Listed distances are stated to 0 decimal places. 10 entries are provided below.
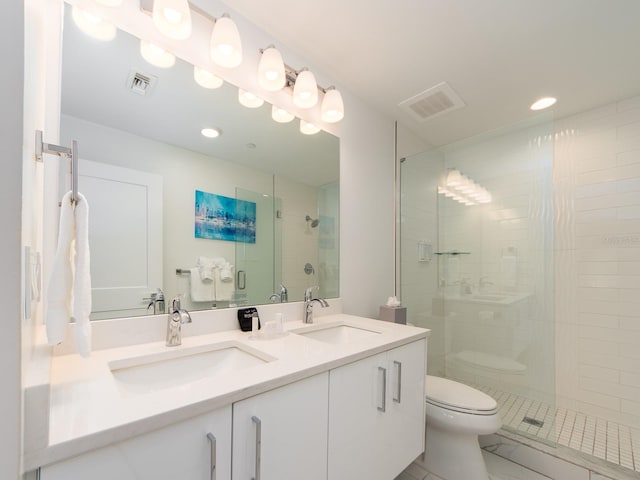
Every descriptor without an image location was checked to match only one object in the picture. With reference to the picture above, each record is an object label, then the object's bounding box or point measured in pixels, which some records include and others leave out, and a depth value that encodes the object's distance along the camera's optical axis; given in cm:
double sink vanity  57
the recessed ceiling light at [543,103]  202
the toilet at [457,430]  142
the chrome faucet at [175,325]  103
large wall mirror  100
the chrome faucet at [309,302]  152
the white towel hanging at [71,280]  61
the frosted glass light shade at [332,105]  165
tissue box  185
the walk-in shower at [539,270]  199
